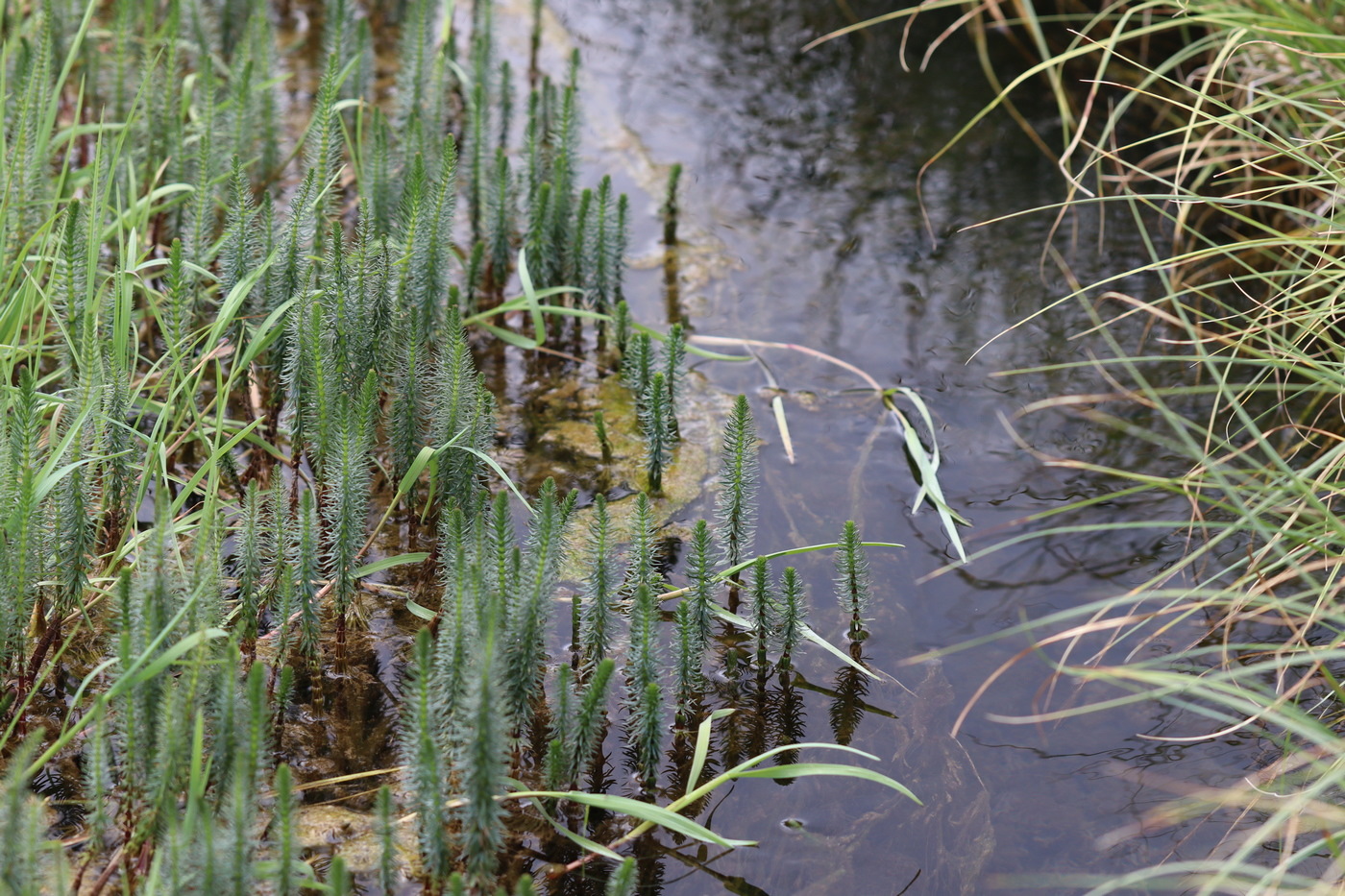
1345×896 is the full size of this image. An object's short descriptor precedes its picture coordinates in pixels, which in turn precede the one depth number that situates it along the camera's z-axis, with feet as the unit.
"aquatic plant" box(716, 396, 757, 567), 17.90
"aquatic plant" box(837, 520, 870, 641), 17.16
